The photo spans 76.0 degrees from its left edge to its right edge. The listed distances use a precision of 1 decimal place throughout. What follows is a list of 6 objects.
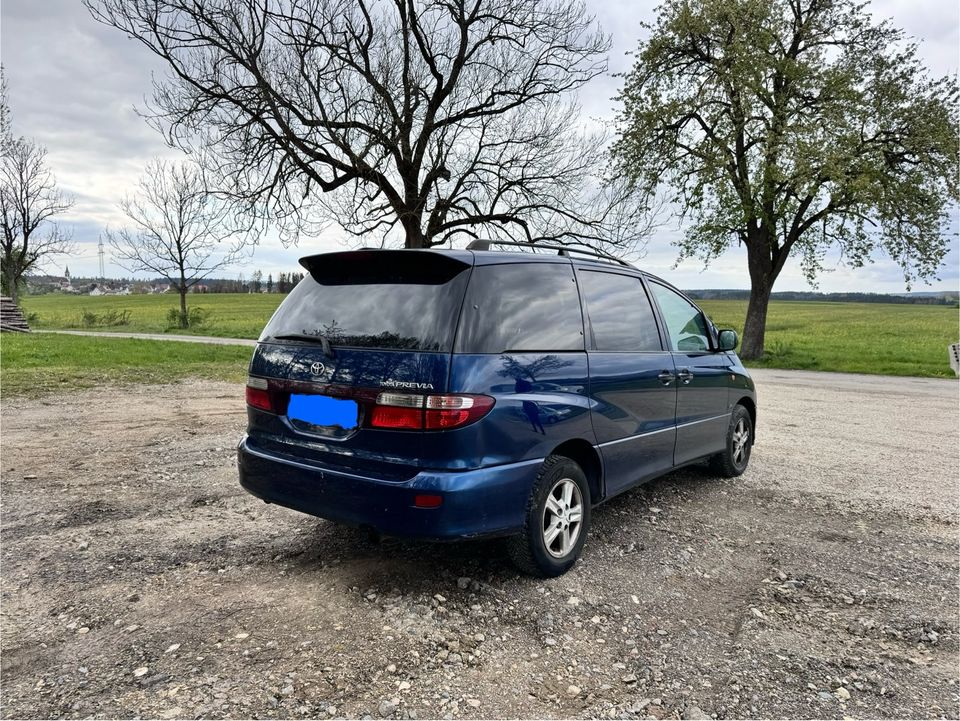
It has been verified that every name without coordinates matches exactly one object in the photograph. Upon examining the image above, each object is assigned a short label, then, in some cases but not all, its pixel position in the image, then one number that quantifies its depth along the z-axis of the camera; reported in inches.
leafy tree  664.4
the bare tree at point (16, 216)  1228.5
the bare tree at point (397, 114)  581.6
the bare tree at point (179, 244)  1230.3
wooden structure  880.3
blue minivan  113.4
